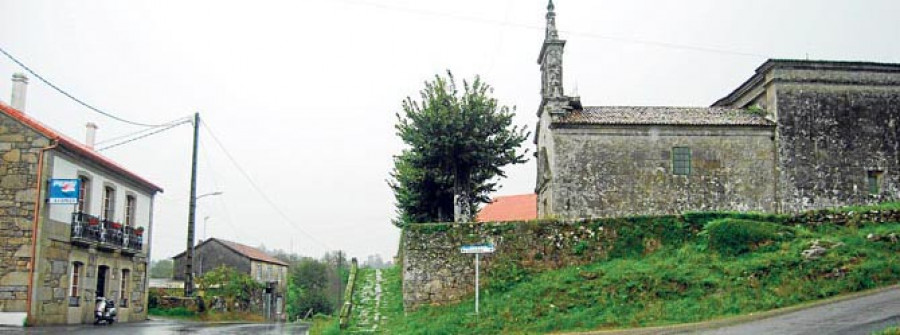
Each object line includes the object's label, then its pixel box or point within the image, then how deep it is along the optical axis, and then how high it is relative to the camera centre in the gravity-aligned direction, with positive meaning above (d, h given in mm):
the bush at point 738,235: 18719 +987
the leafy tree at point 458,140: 26641 +4578
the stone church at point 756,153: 25516 +4062
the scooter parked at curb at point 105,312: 25172 -1423
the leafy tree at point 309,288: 60938 -1428
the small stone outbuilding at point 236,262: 52594 +516
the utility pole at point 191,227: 31219 +1698
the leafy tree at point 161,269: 89988 -9
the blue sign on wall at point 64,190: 21750 +2170
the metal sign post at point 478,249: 17688 +540
